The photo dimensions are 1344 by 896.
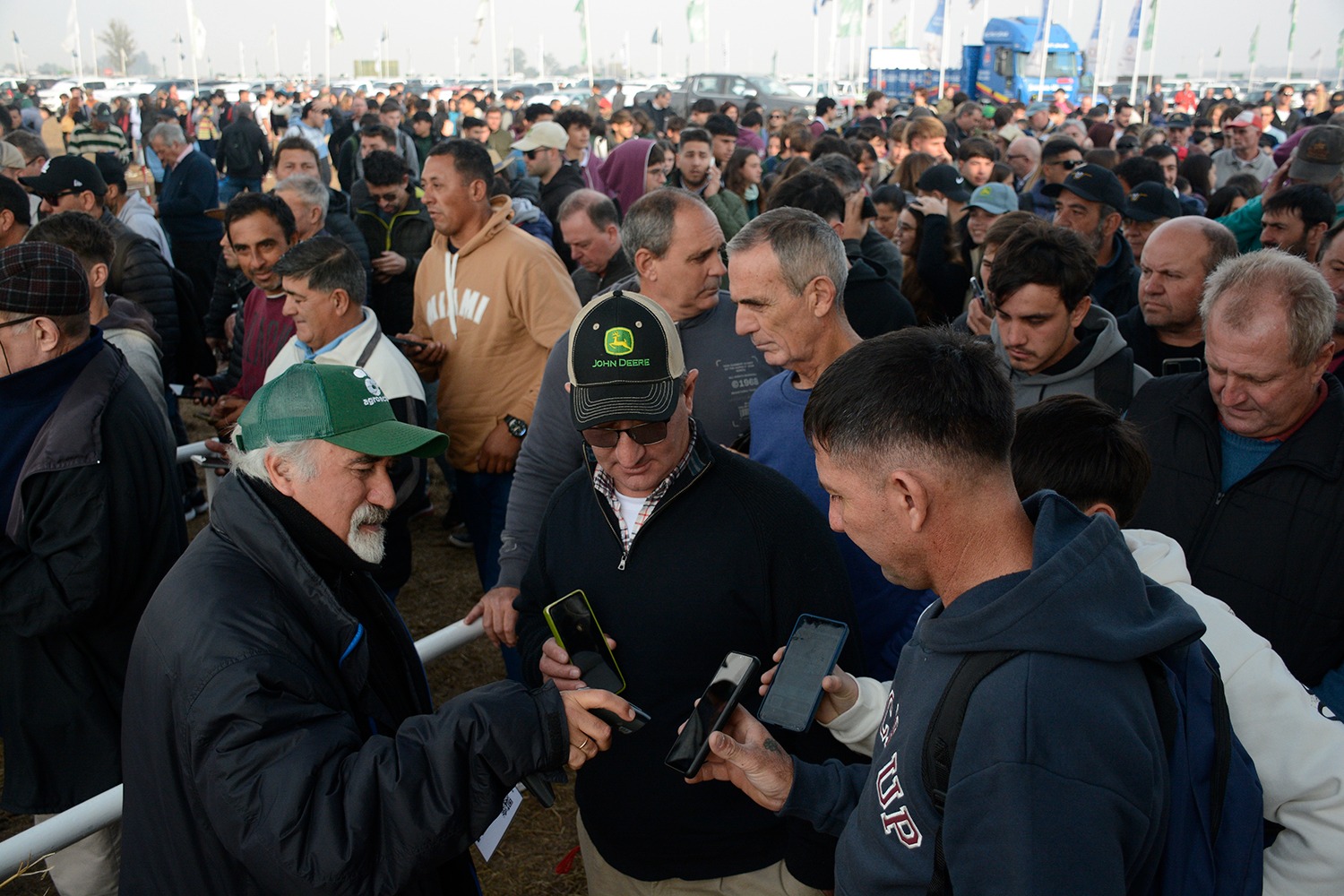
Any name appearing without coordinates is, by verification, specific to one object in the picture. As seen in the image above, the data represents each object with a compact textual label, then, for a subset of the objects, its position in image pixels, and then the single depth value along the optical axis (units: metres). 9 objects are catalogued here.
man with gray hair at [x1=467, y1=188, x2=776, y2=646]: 3.41
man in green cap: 1.79
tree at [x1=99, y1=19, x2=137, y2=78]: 85.75
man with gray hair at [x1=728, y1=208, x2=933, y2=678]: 3.10
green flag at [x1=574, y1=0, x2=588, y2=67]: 43.78
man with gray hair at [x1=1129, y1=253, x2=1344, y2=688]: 2.78
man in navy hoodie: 1.25
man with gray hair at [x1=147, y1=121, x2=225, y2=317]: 9.65
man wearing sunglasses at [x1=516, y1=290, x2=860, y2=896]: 2.34
